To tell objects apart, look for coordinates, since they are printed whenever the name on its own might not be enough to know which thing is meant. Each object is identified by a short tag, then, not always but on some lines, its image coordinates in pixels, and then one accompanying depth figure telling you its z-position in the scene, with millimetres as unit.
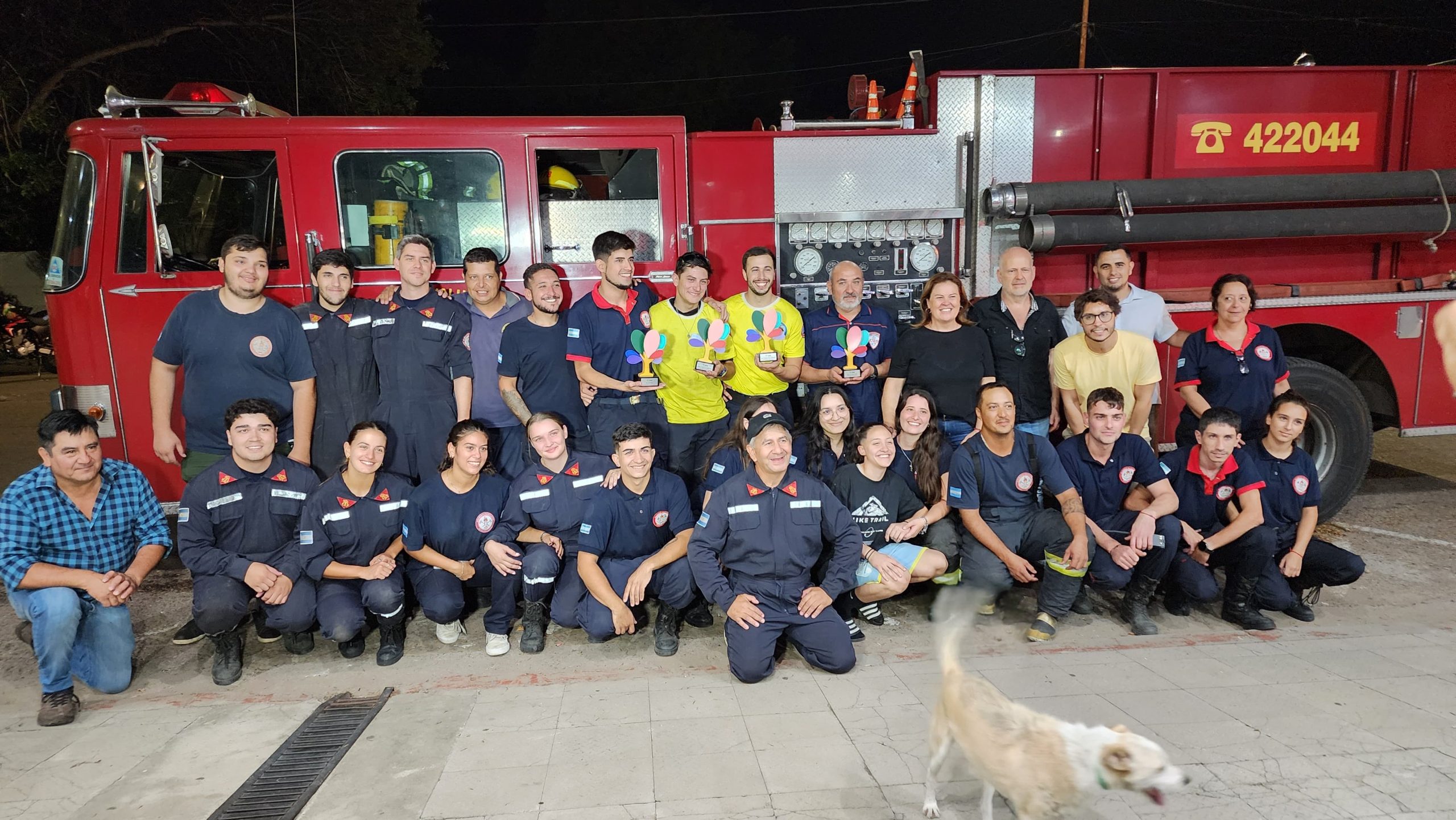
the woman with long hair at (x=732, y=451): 4355
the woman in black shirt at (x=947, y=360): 4586
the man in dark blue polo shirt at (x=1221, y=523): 4176
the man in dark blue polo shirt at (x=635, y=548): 4059
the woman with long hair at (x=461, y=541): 4129
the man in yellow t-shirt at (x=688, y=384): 4617
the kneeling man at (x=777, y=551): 3723
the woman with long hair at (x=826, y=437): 4406
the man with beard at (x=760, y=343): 4680
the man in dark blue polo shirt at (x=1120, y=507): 4160
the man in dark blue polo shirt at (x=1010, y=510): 4172
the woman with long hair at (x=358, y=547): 4027
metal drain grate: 2801
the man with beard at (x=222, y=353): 4348
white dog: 2002
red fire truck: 4621
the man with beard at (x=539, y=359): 4613
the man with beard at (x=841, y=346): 4793
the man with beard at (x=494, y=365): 4738
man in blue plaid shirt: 3572
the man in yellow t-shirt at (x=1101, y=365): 4566
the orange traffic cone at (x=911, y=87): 5320
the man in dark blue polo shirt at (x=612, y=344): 4578
